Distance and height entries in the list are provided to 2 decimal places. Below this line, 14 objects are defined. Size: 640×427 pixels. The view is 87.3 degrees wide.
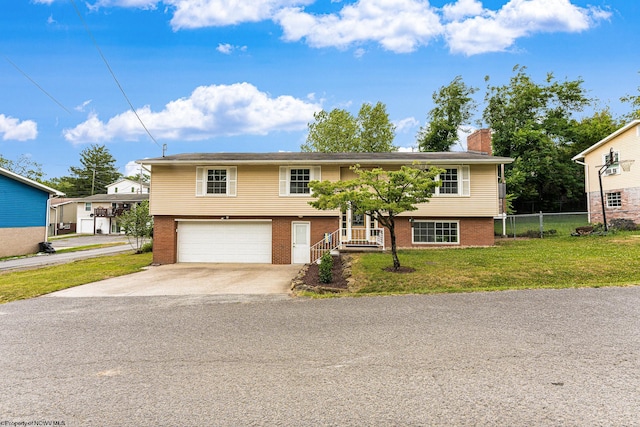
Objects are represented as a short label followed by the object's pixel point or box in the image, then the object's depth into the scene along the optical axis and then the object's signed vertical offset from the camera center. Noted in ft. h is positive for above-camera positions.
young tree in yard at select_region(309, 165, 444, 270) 33.88 +3.95
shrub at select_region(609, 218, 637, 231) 60.03 +0.97
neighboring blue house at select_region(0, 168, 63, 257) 69.97 +4.44
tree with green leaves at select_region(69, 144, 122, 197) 207.92 +39.10
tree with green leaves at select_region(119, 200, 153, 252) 68.74 +2.11
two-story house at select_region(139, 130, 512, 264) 52.90 +3.51
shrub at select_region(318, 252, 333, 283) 33.14 -3.89
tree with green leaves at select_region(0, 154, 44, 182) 181.88 +37.95
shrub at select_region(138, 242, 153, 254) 69.63 -3.29
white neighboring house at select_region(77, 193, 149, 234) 130.41 +8.75
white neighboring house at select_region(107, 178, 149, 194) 169.37 +23.85
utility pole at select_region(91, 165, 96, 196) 197.95 +32.20
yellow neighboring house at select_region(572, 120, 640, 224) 68.39 +11.94
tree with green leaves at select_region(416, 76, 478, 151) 107.34 +37.34
